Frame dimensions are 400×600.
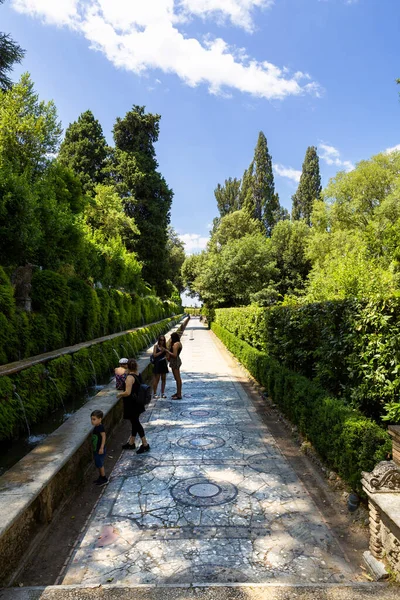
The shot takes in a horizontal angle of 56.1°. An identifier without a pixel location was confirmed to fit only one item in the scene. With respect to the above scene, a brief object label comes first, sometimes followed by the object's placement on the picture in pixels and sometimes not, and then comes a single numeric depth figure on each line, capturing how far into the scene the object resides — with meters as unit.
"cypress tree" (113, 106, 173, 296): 32.47
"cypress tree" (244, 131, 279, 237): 50.59
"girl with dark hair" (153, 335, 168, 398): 8.99
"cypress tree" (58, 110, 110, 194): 34.19
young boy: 4.75
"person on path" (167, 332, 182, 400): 9.06
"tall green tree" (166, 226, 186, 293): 63.17
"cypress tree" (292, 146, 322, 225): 50.09
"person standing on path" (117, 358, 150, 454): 5.60
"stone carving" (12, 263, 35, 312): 9.56
